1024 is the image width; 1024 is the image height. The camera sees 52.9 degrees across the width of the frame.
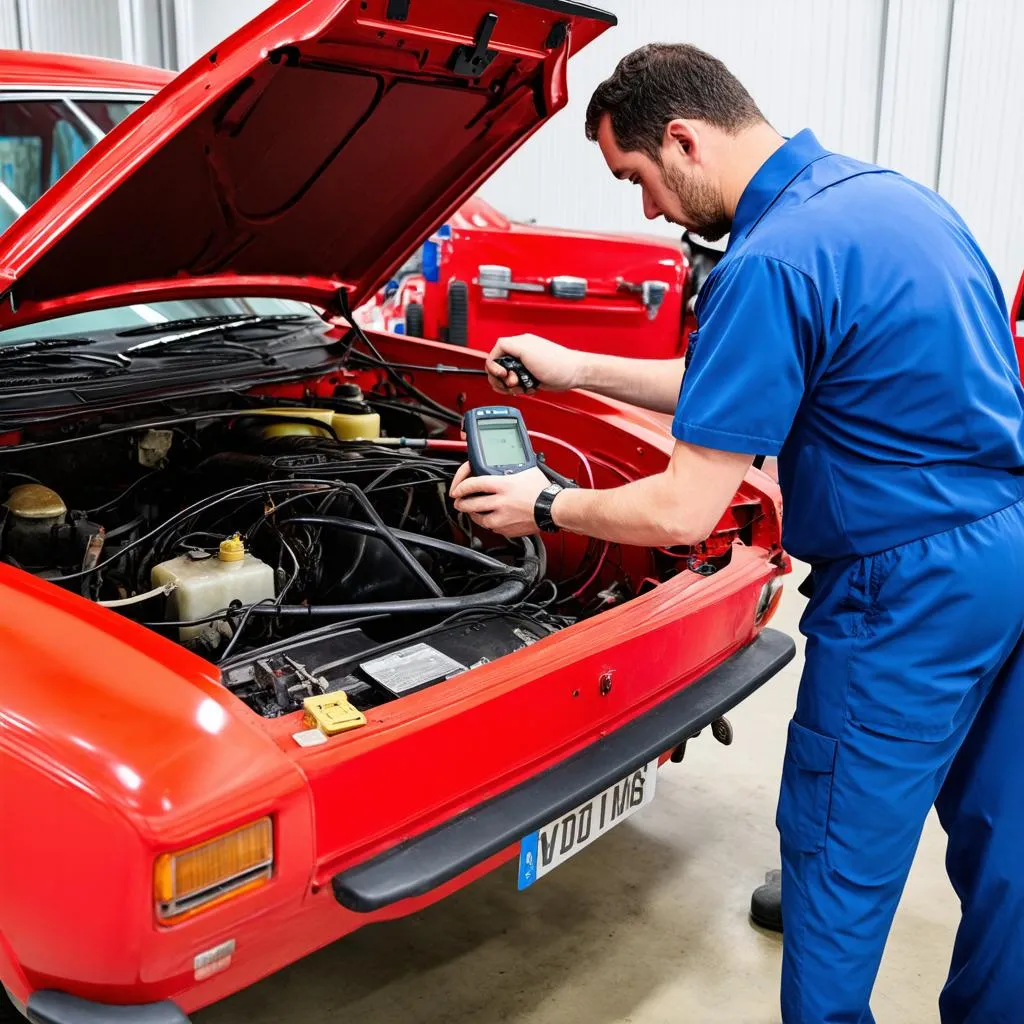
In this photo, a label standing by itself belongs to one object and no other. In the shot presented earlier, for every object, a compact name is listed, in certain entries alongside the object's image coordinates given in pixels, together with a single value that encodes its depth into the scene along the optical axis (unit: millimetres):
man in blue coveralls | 1471
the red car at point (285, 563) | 1252
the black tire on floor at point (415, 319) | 5230
